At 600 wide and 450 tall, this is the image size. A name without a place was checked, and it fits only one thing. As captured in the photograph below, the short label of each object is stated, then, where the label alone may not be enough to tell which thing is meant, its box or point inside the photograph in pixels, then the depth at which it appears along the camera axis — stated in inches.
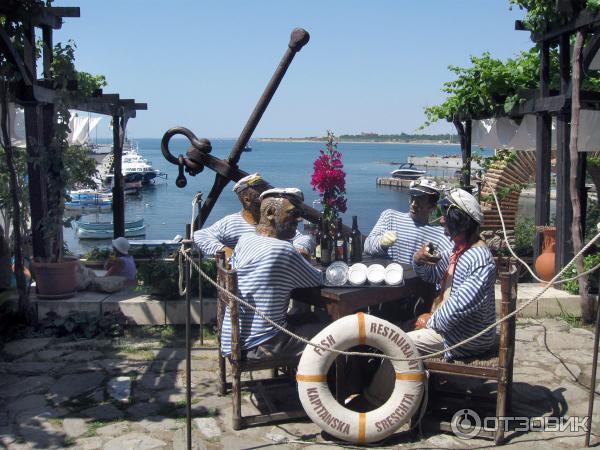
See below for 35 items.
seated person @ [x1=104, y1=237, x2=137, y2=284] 334.3
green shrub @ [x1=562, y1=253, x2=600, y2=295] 279.3
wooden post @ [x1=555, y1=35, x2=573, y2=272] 285.4
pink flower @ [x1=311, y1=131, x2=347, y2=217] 202.7
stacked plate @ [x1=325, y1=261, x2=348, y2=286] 180.5
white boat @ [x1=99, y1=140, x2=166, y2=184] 2330.8
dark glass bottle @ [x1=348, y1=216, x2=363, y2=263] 209.9
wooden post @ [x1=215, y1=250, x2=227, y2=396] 182.2
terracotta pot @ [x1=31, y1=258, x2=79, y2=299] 268.4
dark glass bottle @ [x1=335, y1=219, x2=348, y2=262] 209.8
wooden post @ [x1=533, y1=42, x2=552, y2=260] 308.2
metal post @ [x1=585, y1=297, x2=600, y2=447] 162.1
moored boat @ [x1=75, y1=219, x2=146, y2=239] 1237.7
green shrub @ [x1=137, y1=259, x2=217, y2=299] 266.8
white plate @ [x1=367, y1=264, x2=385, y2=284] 181.0
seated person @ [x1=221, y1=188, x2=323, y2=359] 170.4
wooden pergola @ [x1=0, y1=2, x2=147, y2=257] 263.3
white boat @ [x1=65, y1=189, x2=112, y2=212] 1524.4
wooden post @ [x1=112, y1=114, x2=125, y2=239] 523.5
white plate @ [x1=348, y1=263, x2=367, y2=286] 180.7
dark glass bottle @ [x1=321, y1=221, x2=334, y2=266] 208.2
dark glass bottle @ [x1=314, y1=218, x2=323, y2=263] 211.3
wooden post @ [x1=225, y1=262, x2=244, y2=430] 167.2
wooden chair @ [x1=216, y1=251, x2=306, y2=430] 168.7
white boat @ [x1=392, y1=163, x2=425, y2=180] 2647.6
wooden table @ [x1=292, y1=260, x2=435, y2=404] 172.6
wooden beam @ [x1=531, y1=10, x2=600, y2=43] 258.2
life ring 160.9
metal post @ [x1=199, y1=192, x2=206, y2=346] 234.6
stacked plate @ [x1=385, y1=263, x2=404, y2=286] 180.7
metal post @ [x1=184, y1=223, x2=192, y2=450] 154.4
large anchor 258.5
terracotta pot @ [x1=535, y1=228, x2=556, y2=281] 309.8
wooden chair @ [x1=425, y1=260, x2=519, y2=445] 160.9
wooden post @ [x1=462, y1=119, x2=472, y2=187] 400.2
